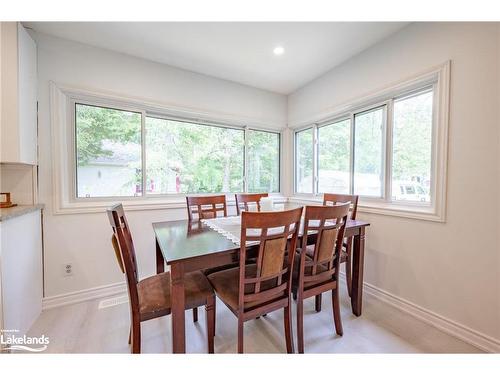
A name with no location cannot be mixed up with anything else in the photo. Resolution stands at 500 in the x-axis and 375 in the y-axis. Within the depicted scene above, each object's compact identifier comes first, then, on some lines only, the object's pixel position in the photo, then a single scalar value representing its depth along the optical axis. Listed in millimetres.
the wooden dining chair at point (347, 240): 1867
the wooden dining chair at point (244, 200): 2289
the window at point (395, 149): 1670
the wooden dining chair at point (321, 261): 1292
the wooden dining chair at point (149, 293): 1124
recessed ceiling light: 2115
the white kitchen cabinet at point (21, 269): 1369
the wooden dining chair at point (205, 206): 2062
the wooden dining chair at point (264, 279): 1088
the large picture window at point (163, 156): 2178
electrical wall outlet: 1968
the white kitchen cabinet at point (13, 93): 1542
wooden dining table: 1092
